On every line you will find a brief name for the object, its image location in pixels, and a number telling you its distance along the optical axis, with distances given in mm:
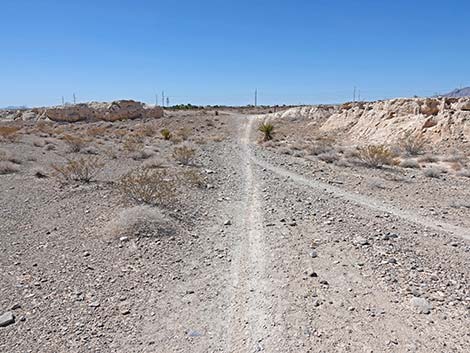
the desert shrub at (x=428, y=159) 16656
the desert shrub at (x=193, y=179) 10938
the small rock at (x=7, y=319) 3985
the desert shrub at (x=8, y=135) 21484
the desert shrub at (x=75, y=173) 11367
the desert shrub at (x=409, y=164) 15258
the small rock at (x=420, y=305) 4043
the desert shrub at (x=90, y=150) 19344
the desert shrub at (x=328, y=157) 16875
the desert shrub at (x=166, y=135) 28547
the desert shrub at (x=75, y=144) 19592
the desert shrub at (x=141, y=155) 17431
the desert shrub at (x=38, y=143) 20622
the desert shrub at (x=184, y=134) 29394
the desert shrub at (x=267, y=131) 27055
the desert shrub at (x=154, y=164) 14398
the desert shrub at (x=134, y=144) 19695
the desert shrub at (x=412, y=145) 18938
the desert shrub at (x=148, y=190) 8297
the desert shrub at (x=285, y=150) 19891
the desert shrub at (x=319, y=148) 19188
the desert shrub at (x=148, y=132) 31930
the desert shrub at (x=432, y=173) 13181
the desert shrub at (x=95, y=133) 30697
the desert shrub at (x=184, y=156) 15383
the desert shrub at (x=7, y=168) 12841
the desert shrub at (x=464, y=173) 13391
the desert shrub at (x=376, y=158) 15305
